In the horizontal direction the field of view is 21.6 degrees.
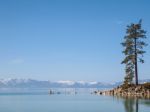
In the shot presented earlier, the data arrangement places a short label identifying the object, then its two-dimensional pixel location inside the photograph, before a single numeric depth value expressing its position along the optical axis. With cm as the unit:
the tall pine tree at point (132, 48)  7800
